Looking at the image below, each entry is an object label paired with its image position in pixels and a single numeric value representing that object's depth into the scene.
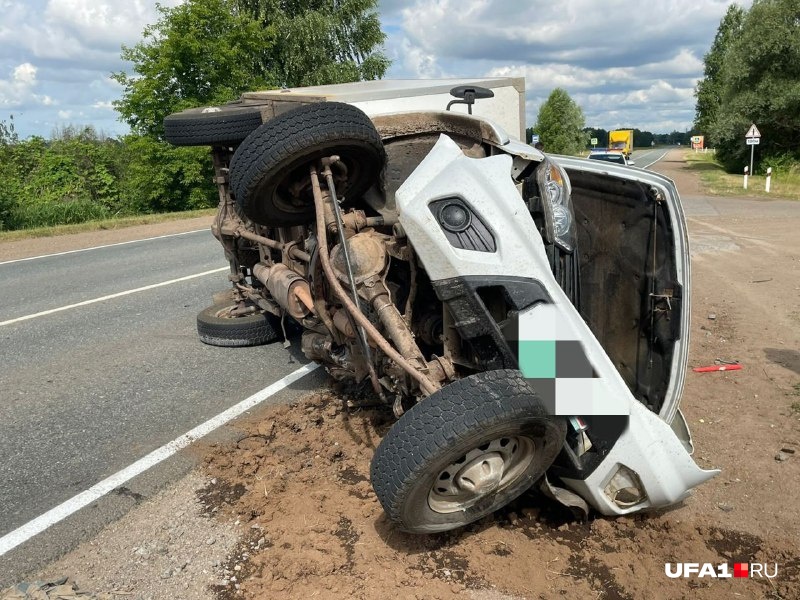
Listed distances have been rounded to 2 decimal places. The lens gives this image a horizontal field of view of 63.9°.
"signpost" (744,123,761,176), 26.05
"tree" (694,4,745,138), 60.38
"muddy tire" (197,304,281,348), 5.78
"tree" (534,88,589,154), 74.88
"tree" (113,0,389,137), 22.53
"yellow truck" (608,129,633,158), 60.75
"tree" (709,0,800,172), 33.66
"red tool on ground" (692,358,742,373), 5.14
